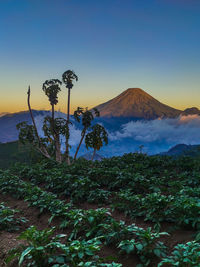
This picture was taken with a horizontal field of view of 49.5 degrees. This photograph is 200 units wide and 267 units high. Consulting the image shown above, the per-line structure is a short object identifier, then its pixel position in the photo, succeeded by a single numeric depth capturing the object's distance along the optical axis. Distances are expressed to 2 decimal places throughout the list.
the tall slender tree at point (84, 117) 13.82
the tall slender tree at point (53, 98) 13.93
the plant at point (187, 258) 2.29
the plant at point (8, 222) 4.37
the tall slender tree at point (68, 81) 14.19
